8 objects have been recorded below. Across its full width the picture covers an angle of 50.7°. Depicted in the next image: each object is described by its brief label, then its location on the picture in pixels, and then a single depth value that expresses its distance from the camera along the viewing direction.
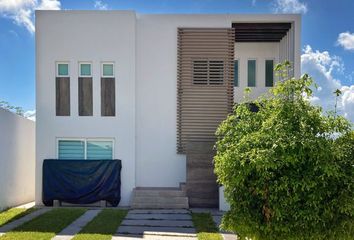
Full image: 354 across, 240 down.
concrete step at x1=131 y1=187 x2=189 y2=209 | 11.70
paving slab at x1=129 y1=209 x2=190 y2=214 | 10.94
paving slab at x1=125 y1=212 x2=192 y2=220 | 10.02
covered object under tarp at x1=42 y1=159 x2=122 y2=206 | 12.22
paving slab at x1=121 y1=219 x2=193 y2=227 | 9.12
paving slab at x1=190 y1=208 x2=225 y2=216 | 10.88
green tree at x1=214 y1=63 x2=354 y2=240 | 4.79
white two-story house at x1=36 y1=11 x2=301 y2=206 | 12.62
